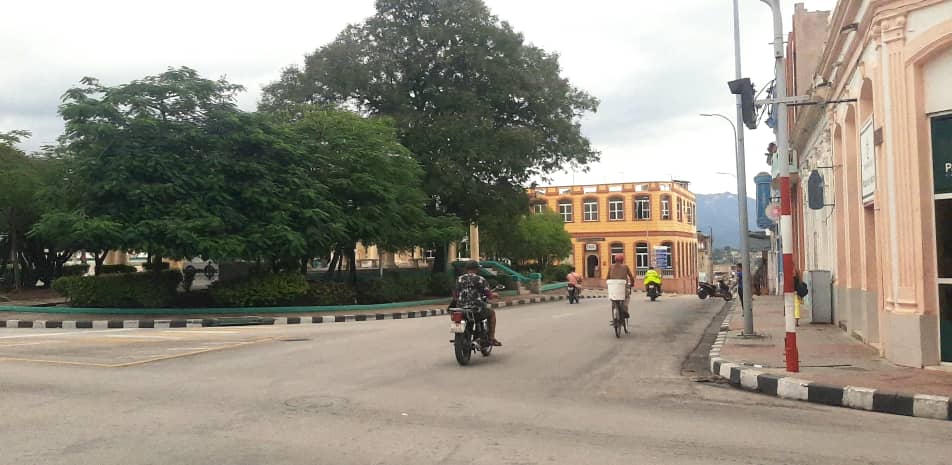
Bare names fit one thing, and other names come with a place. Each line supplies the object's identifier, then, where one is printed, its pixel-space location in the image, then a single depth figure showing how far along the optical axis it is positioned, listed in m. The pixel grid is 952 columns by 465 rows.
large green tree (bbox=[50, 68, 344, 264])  20.80
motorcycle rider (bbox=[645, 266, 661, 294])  34.34
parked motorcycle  36.50
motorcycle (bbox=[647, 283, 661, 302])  33.81
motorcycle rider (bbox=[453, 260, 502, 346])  11.54
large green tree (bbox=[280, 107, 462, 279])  25.12
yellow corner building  75.19
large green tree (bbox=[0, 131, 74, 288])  28.19
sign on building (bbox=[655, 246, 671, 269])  74.19
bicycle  15.70
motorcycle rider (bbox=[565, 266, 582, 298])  32.47
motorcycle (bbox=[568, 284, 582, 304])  32.62
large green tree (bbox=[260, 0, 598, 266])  31.94
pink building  9.88
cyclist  15.90
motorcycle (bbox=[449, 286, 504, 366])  10.91
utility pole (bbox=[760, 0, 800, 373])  9.66
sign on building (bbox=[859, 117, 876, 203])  11.57
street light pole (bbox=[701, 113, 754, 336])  15.34
